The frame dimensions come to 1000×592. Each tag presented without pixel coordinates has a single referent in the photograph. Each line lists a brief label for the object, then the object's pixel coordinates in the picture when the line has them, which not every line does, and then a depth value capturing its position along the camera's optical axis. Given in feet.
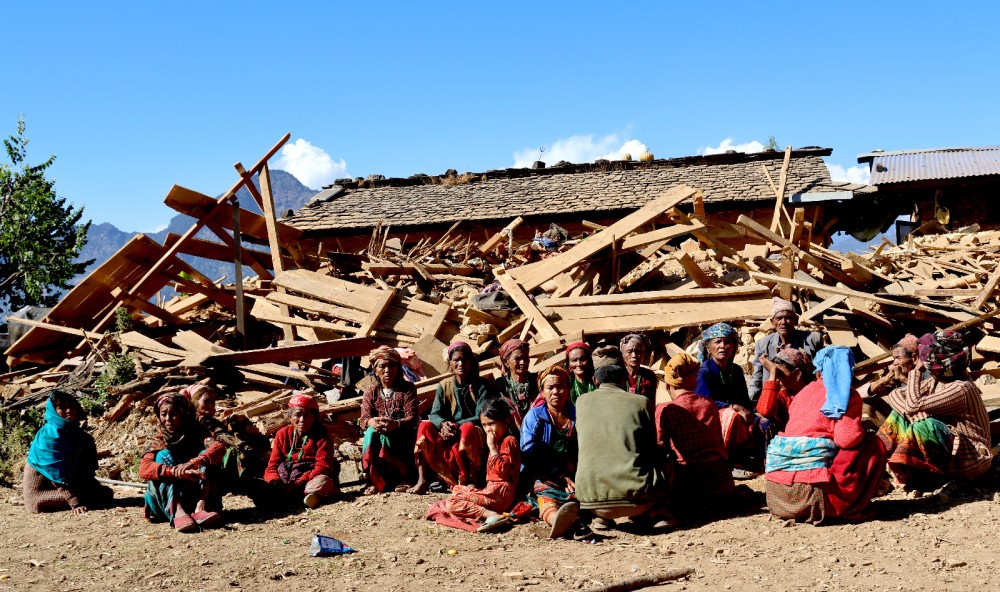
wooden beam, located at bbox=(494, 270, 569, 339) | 28.56
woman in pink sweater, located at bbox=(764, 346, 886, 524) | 17.65
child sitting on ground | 19.80
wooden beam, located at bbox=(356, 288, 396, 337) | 31.35
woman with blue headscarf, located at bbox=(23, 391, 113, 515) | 23.20
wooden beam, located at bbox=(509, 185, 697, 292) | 31.42
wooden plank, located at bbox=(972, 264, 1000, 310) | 27.02
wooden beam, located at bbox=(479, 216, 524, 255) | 44.78
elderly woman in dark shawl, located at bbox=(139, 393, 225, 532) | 20.79
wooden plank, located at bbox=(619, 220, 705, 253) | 30.71
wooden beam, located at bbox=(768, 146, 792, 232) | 36.94
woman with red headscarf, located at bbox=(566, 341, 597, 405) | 21.53
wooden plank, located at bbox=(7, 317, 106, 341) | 34.58
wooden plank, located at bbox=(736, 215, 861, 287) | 29.78
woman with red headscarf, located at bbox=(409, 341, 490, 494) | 21.72
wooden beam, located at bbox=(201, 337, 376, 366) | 29.96
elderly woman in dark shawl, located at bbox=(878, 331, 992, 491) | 18.97
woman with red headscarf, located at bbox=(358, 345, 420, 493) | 22.97
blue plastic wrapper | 18.16
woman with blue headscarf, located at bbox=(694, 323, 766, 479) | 21.65
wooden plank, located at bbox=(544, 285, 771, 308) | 28.73
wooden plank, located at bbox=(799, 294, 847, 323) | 27.53
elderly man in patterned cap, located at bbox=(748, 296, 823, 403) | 24.41
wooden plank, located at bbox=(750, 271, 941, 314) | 26.63
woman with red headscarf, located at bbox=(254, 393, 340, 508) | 22.59
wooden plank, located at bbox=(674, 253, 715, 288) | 30.19
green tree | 60.64
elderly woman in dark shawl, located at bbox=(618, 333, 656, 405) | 21.71
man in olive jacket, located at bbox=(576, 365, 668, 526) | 18.13
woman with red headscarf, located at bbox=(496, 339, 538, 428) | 22.47
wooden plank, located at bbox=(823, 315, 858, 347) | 27.09
